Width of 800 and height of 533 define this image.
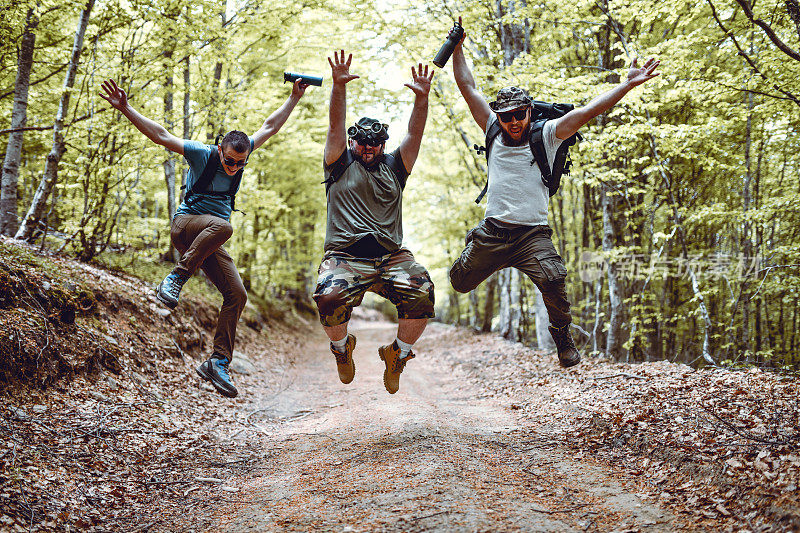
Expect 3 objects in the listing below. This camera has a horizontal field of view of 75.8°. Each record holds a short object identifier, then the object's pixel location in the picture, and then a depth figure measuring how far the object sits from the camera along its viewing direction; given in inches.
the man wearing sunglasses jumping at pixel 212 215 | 197.2
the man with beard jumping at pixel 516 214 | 184.4
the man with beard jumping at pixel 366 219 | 187.5
